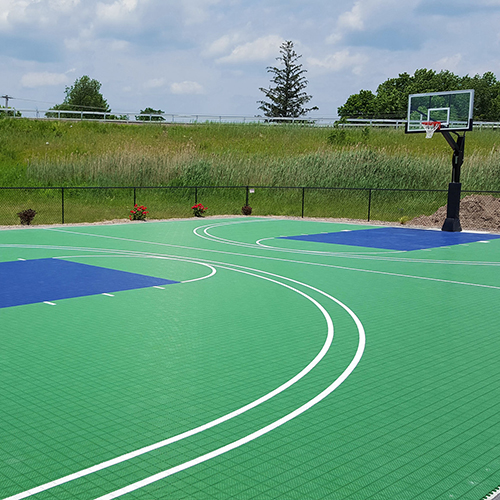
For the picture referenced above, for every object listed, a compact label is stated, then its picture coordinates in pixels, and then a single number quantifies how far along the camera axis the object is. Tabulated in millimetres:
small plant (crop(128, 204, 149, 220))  24406
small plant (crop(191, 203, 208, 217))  26469
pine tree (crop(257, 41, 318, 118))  76938
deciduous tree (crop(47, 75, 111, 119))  79312
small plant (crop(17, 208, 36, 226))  21906
